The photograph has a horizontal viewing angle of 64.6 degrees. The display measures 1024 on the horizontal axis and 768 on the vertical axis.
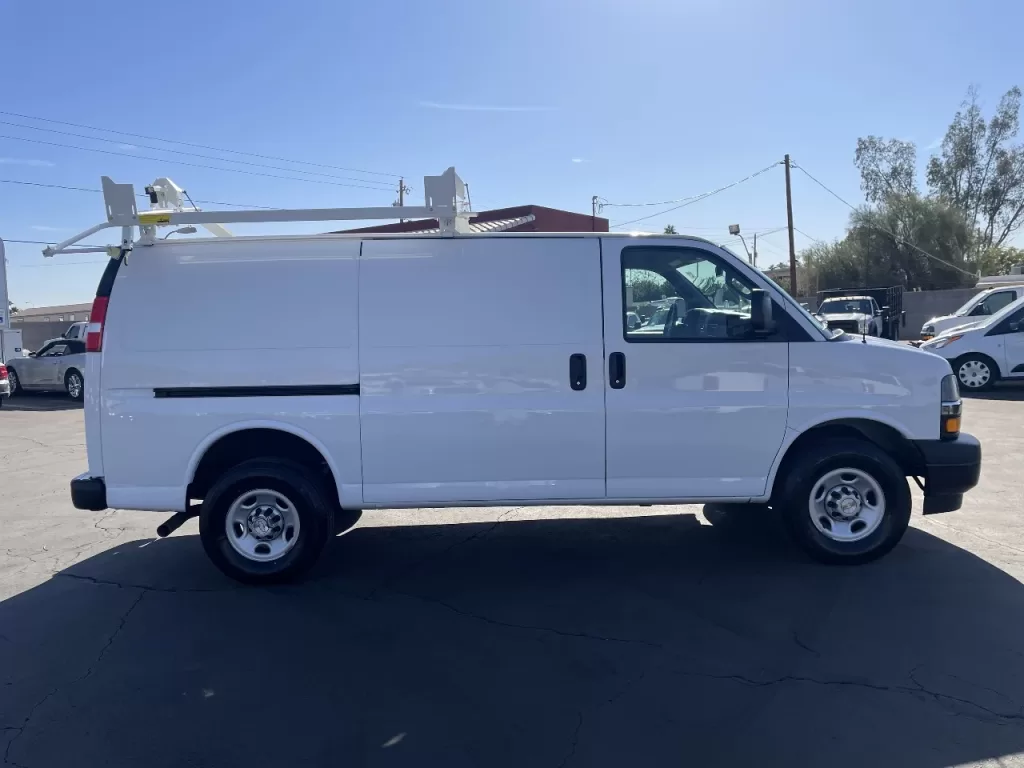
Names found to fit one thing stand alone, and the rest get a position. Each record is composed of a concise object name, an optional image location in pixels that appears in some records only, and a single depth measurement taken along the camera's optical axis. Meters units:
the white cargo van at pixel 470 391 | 5.27
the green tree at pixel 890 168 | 45.62
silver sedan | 18.91
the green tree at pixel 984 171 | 44.41
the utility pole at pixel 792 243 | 34.75
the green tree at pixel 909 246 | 42.31
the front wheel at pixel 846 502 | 5.38
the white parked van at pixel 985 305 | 17.14
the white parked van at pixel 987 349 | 14.41
